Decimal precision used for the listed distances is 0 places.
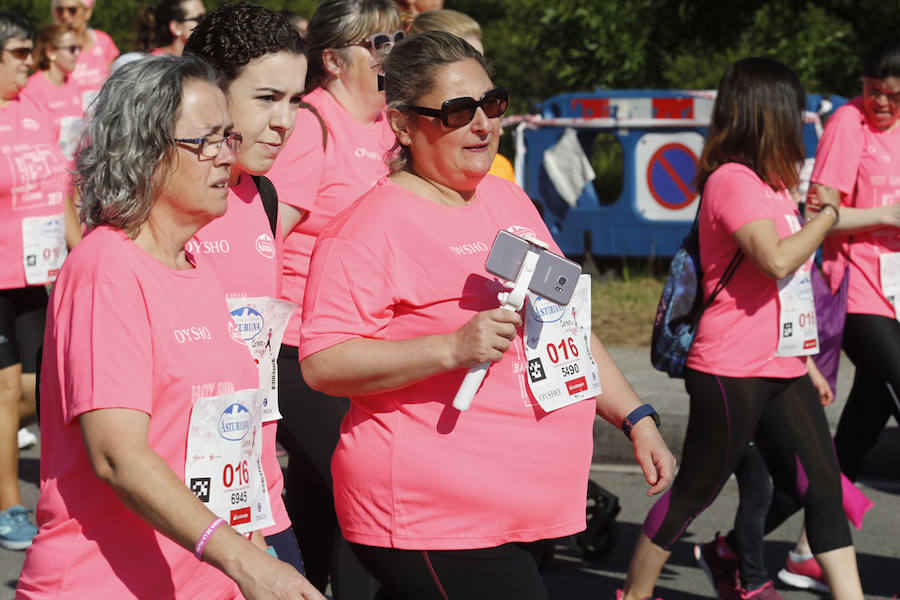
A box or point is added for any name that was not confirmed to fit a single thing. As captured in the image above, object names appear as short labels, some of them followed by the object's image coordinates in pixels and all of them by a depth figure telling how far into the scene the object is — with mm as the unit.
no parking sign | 21285
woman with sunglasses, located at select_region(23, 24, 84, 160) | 16534
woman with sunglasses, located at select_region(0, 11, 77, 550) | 10716
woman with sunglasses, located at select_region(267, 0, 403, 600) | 7324
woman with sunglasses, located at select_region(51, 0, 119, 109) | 17499
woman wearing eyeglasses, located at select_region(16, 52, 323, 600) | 4254
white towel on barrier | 21855
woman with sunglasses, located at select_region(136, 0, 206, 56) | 12448
